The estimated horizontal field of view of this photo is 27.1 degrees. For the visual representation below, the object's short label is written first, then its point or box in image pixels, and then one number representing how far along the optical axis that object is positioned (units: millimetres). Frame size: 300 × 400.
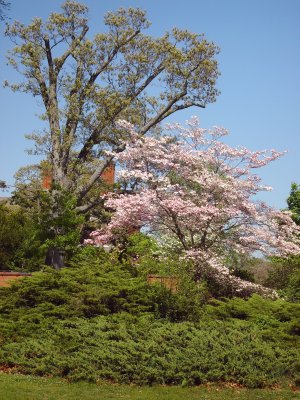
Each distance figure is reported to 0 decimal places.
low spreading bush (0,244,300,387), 11477
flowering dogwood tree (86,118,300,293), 20891
